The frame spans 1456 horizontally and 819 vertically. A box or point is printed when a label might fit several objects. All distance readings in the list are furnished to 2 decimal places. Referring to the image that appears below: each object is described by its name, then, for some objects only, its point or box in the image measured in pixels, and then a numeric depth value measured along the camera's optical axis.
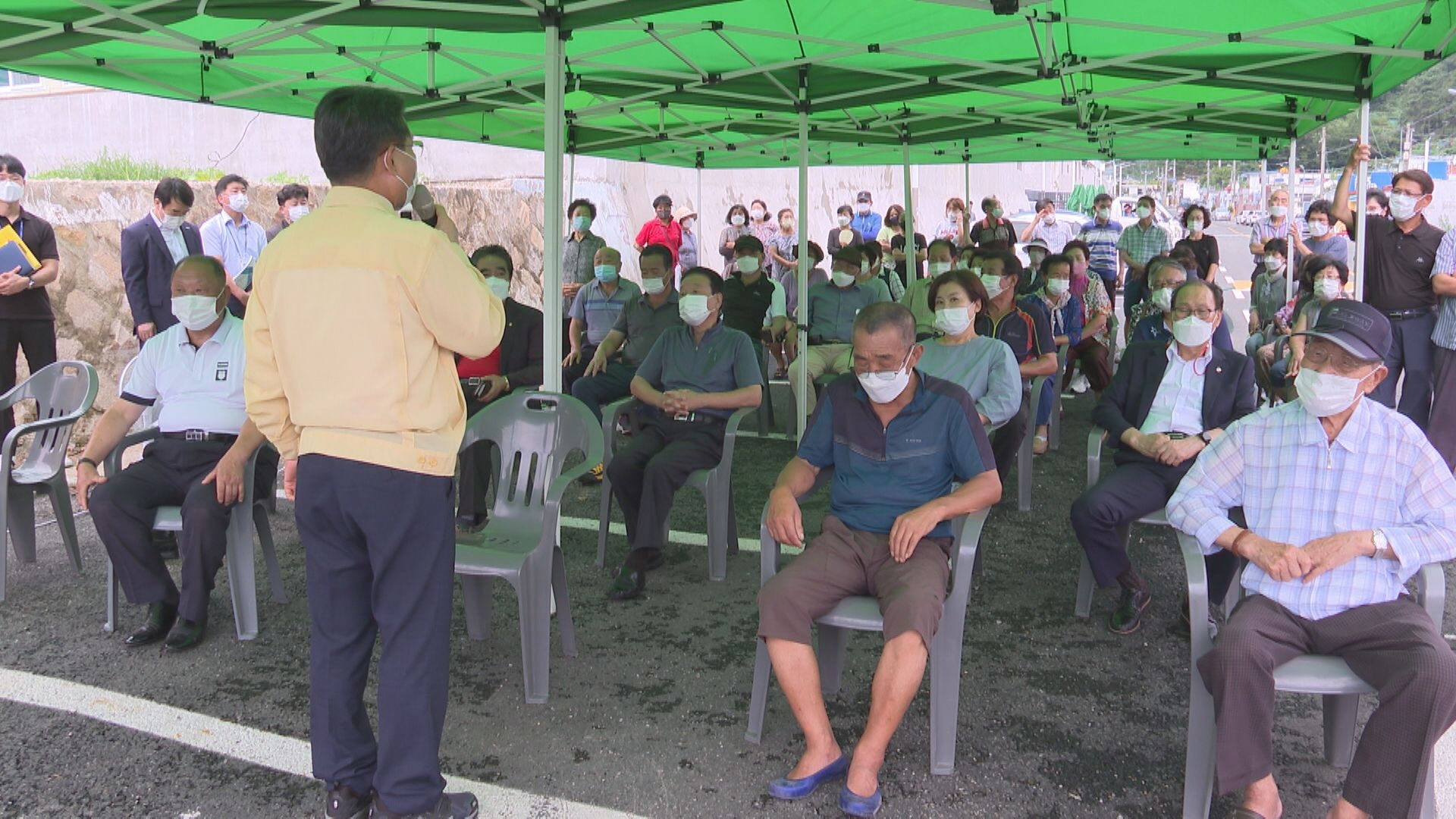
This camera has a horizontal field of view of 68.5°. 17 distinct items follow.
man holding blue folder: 6.26
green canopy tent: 5.00
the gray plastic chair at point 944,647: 3.15
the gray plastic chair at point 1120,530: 4.27
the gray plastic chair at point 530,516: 3.65
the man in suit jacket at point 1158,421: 4.23
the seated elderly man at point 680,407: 4.83
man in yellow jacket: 2.49
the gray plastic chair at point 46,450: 4.82
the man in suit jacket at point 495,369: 5.68
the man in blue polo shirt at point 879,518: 2.99
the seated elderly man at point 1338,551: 2.61
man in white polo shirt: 4.07
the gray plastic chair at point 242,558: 4.16
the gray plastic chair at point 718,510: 4.93
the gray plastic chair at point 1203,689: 2.74
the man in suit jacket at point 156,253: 6.85
